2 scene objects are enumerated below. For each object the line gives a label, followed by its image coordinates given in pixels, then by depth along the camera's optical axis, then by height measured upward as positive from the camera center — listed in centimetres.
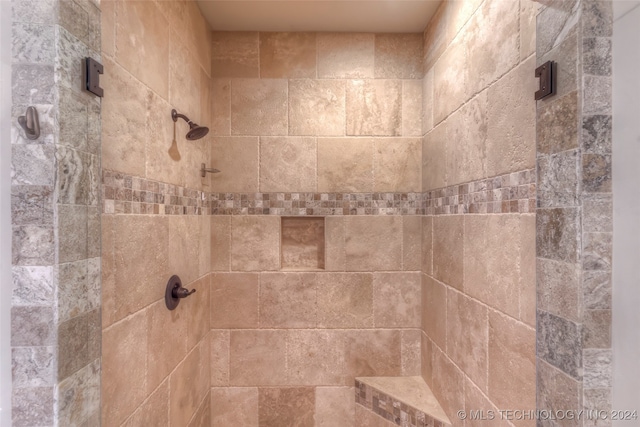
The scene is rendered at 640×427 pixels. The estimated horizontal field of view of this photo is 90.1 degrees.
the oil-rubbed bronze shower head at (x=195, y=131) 161 +42
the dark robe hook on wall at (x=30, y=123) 75 +22
